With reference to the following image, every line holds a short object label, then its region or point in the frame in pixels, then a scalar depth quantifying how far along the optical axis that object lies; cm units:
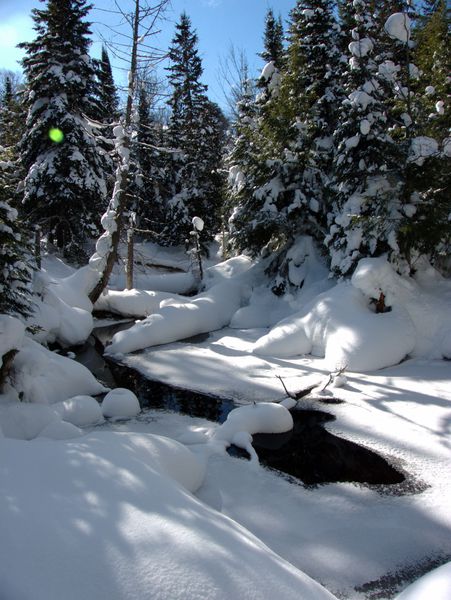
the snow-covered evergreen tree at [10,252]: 630
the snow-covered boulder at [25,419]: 537
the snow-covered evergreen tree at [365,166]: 917
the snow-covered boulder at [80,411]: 605
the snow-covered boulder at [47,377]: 634
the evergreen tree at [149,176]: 2373
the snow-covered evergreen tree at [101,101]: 1800
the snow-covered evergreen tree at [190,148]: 2238
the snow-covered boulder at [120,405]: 644
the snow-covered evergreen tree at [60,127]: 1667
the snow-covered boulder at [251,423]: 561
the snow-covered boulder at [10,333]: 587
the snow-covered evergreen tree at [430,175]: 845
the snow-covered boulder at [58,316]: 1022
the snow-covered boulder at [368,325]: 800
